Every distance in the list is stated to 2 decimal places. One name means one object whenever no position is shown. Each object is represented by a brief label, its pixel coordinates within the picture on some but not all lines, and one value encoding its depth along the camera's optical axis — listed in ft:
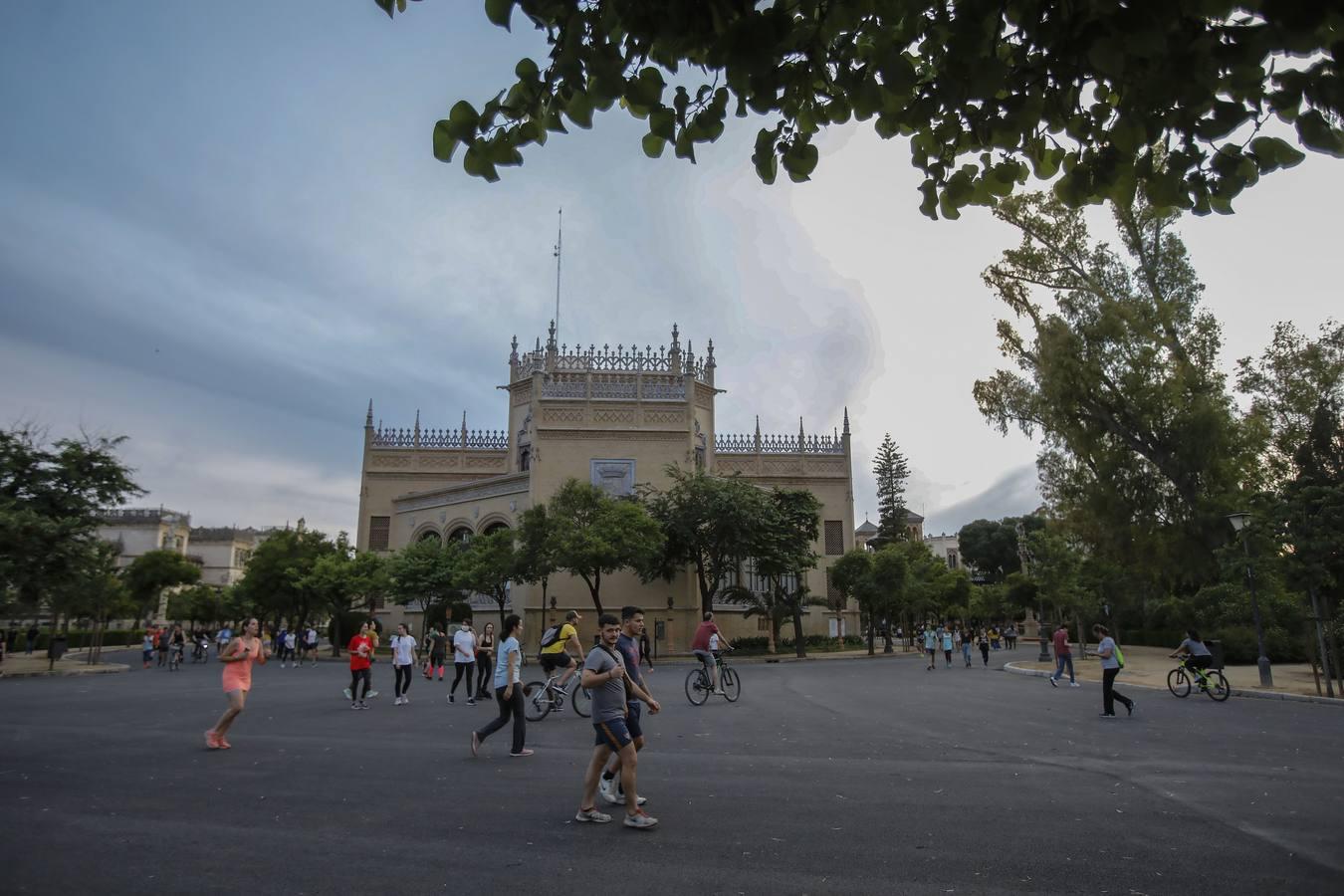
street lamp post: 58.70
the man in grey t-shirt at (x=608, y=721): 20.49
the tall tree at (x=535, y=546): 107.04
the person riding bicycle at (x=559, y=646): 40.14
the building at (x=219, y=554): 314.55
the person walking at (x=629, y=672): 23.04
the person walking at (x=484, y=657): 54.20
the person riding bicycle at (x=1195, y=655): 53.67
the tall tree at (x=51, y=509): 73.31
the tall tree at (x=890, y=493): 224.53
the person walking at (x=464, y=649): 52.07
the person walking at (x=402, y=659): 52.44
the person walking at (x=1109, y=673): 42.96
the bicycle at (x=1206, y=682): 52.86
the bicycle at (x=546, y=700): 45.57
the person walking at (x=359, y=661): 50.01
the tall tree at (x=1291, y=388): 82.07
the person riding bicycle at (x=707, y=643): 50.78
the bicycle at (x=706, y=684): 52.76
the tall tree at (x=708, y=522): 110.52
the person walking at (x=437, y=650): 73.72
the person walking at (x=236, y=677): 33.27
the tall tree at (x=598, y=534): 102.17
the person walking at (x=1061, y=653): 66.80
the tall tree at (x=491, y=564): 110.42
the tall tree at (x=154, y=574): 194.90
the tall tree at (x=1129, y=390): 83.97
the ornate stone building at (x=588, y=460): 126.31
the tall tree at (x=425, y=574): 114.11
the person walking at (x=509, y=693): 31.65
